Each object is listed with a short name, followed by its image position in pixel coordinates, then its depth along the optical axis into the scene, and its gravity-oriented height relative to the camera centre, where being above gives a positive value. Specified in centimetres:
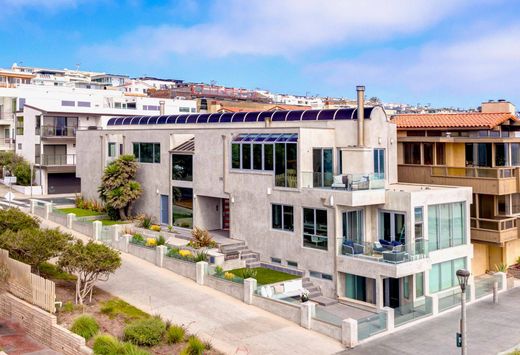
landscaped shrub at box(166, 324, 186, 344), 1802 -507
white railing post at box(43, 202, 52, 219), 3554 -184
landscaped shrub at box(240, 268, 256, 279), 2386 -412
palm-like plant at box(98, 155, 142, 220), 3450 -23
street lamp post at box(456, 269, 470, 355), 1519 -364
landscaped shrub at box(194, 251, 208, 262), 2574 -362
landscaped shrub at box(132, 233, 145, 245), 2905 -312
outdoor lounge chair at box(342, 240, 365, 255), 2338 -301
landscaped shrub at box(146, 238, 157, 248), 2848 -323
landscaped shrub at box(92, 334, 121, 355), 1644 -497
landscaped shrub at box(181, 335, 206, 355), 1702 -521
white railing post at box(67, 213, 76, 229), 3341 -229
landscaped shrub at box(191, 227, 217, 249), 2828 -312
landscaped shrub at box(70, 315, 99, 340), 1825 -487
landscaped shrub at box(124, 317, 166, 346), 1766 -491
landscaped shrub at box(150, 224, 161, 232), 3228 -281
